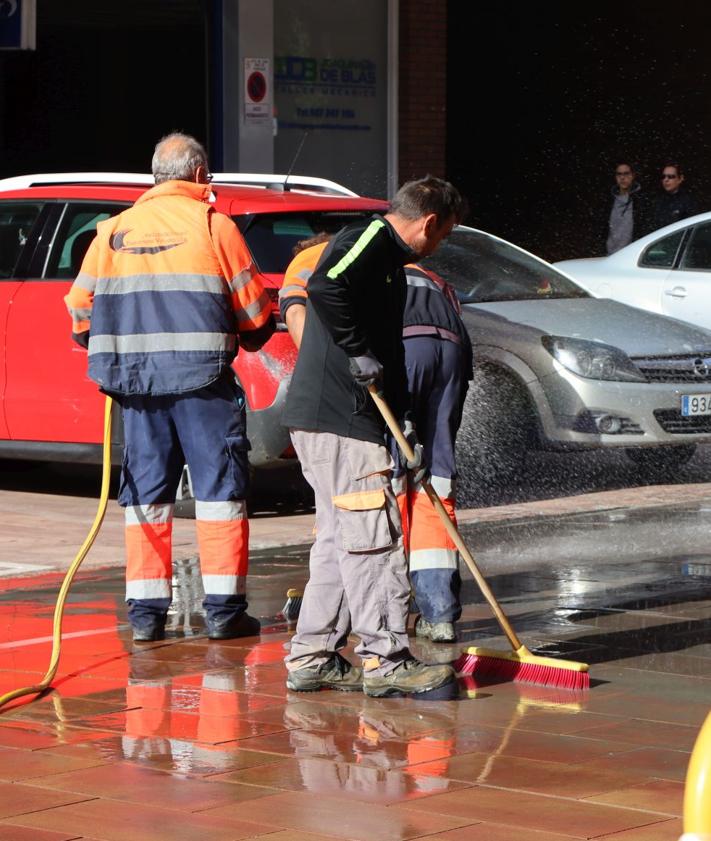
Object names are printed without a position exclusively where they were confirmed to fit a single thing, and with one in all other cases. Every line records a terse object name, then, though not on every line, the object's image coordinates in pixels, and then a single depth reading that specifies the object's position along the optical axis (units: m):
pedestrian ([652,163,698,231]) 19.31
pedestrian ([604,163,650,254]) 19.95
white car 15.41
